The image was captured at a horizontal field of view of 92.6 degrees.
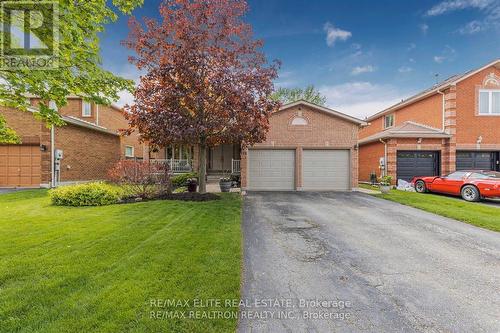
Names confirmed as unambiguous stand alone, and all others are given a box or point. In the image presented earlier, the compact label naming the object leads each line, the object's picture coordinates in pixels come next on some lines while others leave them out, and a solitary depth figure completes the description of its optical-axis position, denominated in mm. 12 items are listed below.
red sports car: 10617
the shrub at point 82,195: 8945
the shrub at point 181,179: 15338
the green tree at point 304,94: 37188
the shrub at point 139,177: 10312
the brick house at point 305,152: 14492
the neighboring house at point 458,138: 15508
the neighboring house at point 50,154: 13422
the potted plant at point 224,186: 13328
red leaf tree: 9195
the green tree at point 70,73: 4176
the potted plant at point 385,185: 12797
